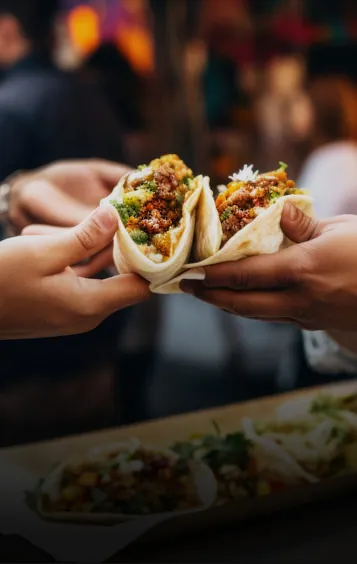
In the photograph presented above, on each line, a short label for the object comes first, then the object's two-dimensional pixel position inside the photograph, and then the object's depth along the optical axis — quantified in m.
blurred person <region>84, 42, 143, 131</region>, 1.62
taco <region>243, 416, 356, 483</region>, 1.09
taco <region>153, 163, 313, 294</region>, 0.95
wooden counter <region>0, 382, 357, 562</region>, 1.04
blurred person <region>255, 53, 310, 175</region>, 1.80
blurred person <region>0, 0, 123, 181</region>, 1.31
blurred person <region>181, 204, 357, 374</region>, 0.98
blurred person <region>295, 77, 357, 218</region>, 1.28
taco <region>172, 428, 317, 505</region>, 1.07
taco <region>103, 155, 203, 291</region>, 0.94
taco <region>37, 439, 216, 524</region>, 1.03
